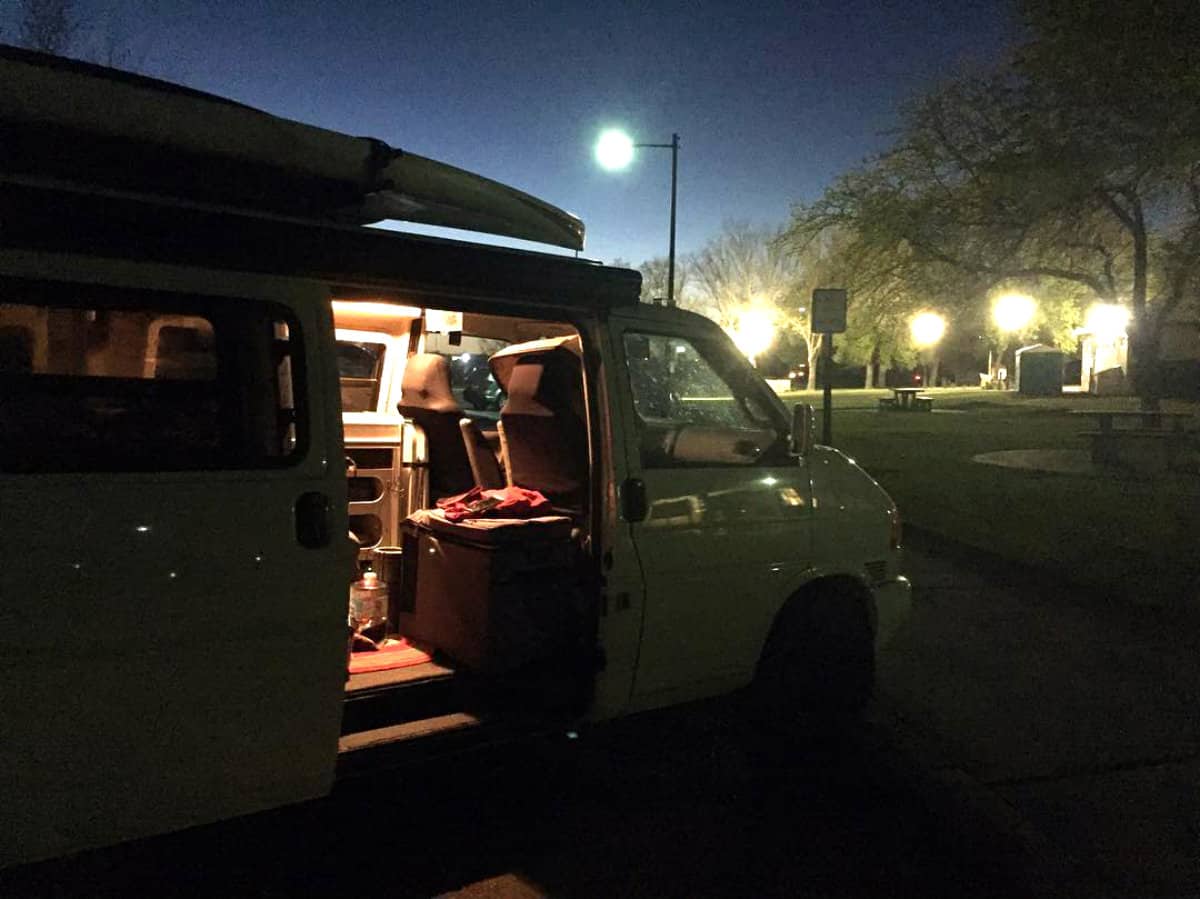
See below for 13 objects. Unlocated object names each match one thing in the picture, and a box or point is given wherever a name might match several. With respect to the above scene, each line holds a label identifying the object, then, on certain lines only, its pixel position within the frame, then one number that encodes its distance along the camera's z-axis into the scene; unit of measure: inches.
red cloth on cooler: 176.6
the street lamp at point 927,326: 991.6
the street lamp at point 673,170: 848.0
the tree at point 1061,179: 496.4
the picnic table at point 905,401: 1412.6
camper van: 108.8
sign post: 516.4
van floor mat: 170.2
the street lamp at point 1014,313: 1307.1
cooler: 164.9
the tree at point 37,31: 575.8
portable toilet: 1834.4
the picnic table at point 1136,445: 601.3
